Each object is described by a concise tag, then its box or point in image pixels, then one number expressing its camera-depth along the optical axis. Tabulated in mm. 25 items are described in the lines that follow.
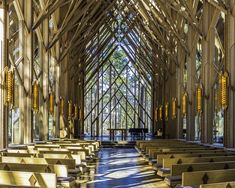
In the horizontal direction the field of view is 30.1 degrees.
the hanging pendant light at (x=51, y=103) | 17078
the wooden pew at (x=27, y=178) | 4973
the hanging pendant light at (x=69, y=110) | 22298
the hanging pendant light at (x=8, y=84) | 9923
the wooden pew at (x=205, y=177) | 5555
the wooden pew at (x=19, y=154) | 8262
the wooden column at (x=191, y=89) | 18031
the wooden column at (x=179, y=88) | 20688
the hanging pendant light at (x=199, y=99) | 15172
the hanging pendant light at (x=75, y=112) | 24453
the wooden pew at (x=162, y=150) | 10344
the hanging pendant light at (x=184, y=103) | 18238
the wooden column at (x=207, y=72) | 14992
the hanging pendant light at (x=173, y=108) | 20859
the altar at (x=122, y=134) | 27328
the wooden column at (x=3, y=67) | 10133
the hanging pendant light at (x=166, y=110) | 23653
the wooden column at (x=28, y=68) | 13570
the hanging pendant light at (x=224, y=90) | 11773
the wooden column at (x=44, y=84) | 16500
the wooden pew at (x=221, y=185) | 4148
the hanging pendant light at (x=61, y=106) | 19952
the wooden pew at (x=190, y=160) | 7754
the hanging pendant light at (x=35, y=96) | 13588
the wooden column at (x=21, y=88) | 13422
